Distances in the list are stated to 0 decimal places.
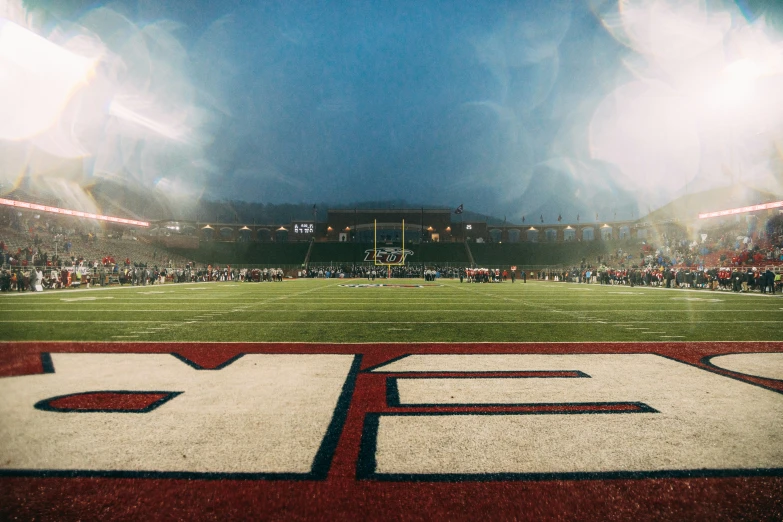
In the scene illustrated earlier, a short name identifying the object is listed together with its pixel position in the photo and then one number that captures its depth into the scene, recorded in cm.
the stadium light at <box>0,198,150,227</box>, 3691
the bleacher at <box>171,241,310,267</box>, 5700
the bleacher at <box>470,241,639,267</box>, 5929
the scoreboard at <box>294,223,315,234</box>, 7969
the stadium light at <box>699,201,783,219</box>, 3791
